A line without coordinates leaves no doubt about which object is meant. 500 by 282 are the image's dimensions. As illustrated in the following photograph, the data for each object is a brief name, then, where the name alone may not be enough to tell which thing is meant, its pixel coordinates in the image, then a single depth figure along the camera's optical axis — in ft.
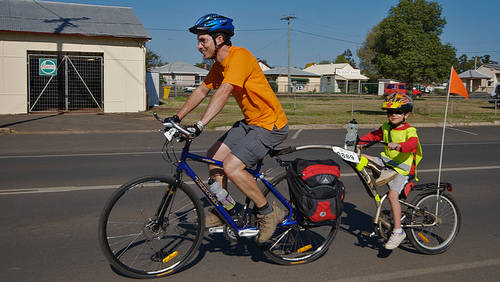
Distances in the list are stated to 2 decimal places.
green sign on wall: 67.36
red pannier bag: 13.08
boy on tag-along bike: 14.28
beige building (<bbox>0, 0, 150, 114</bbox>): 66.39
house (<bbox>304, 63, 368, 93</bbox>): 281.35
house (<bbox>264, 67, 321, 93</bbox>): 244.42
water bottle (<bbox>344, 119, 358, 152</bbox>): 13.78
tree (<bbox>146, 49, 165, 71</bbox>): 140.05
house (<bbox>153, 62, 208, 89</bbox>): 246.27
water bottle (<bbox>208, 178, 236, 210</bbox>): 13.00
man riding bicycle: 12.67
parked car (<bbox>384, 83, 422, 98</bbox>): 97.30
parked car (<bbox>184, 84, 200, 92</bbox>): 186.09
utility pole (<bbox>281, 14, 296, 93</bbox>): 134.42
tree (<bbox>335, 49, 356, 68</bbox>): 406.82
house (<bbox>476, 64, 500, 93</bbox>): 248.11
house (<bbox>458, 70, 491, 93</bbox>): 239.05
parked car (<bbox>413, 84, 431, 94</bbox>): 203.10
